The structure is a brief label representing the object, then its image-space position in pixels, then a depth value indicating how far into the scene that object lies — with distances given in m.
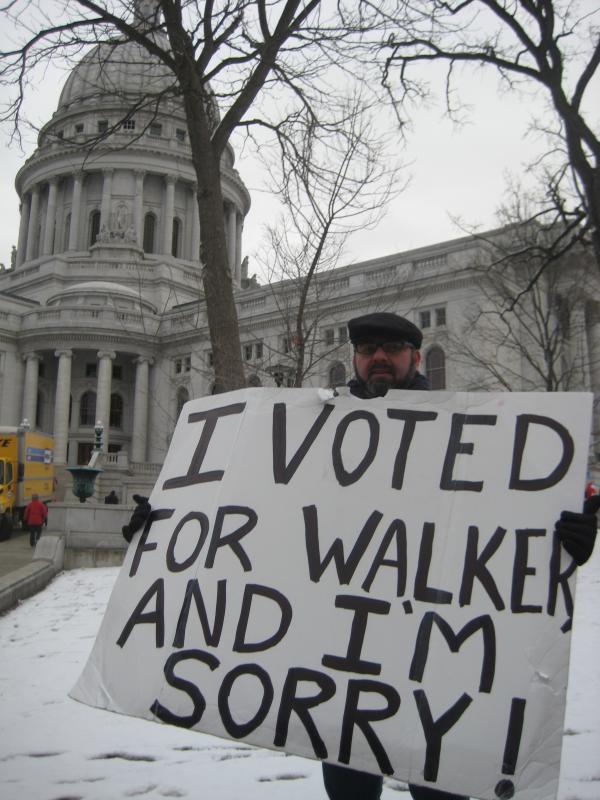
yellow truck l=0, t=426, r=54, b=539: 23.48
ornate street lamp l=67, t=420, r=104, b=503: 24.75
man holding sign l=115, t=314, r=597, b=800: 2.51
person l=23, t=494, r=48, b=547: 19.52
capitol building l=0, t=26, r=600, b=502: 38.38
